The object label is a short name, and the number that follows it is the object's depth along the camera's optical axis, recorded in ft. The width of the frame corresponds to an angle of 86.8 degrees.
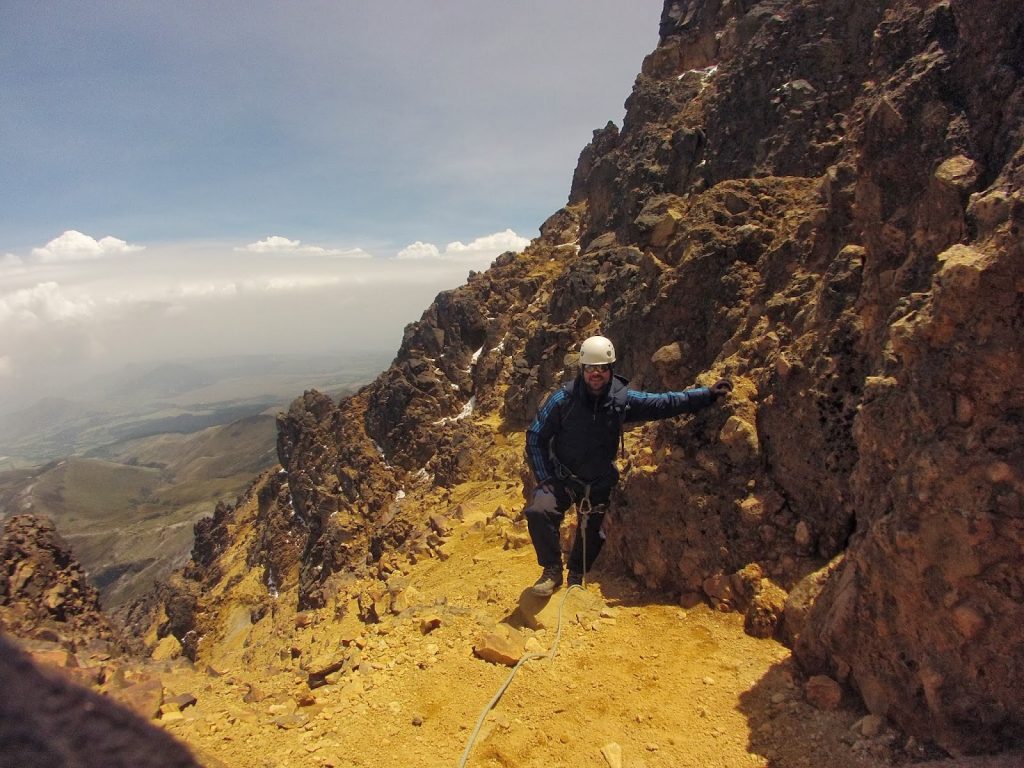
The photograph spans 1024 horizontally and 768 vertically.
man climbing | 22.54
